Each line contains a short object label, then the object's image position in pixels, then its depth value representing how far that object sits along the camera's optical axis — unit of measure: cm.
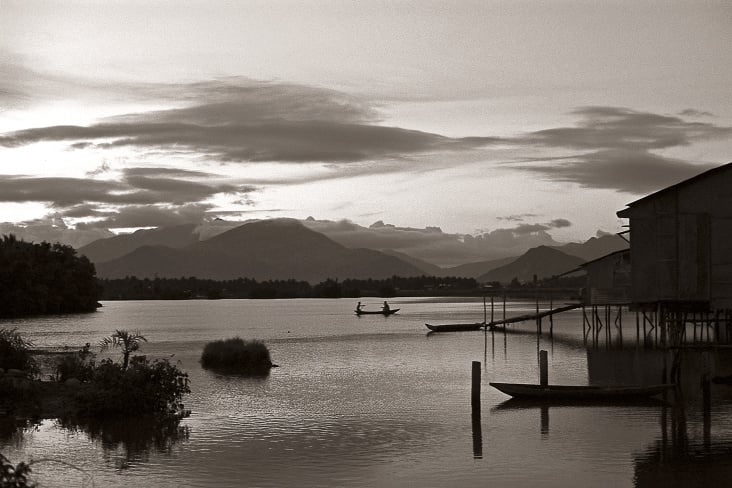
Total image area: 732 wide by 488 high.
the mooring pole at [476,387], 3272
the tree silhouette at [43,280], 12800
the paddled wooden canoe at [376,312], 14559
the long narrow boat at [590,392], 3434
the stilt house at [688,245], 3841
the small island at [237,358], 5188
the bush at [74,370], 3722
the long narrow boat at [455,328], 9144
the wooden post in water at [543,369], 3552
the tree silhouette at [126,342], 3512
